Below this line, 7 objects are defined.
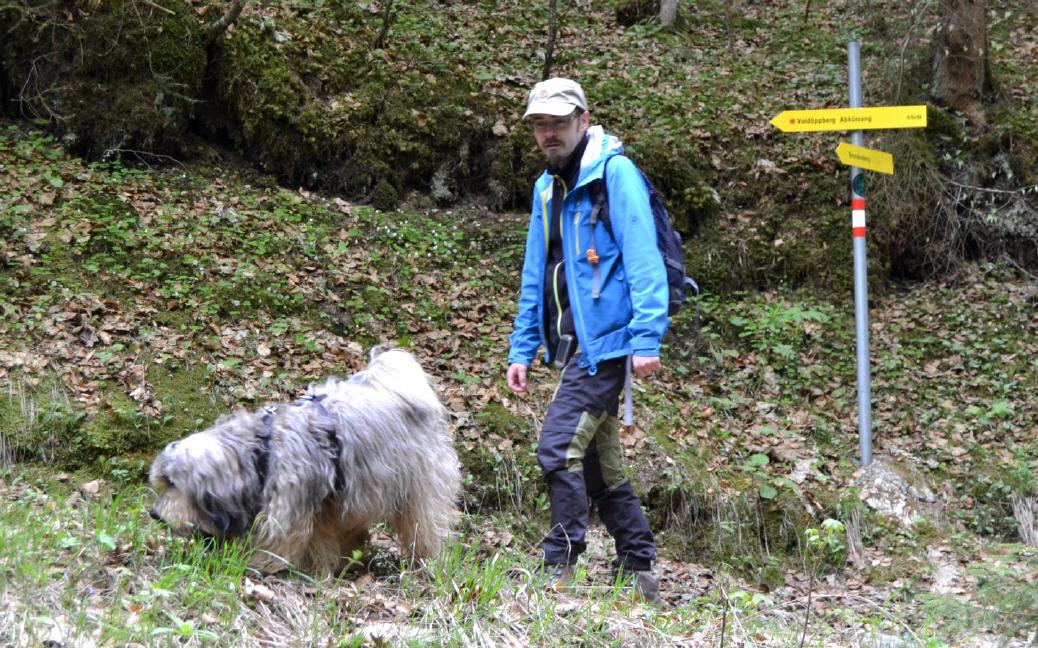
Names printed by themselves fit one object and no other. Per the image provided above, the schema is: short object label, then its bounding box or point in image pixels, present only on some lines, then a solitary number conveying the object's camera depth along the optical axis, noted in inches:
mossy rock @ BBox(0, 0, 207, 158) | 300.7
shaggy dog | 138.9
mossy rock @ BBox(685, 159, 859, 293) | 327.9
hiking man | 148.2
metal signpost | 237.8
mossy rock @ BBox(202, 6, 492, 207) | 320.5
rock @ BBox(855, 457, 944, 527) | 241.4
